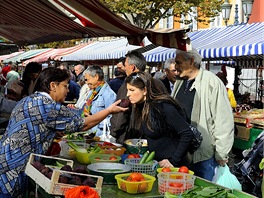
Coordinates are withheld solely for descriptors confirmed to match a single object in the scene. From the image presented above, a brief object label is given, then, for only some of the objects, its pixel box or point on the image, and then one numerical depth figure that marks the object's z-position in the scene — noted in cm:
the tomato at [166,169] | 343
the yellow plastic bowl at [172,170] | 349
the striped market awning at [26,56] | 2486
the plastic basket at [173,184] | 314
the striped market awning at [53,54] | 2074
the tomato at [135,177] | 316
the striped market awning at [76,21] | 521
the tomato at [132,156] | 385
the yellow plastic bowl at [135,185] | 312
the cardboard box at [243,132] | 904
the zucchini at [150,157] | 372
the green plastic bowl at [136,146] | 426
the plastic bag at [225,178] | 431
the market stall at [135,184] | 303
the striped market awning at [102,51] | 1445
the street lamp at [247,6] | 1188
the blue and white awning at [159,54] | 1068
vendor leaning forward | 359
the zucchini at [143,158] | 367
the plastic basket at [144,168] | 355
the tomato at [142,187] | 313
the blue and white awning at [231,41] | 781
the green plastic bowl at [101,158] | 383
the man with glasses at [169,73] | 757
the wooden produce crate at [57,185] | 302
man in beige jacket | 431
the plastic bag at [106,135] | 527
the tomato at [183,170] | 338
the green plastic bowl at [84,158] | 405
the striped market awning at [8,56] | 3026
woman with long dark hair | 385
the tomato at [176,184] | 314
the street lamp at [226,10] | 1497
